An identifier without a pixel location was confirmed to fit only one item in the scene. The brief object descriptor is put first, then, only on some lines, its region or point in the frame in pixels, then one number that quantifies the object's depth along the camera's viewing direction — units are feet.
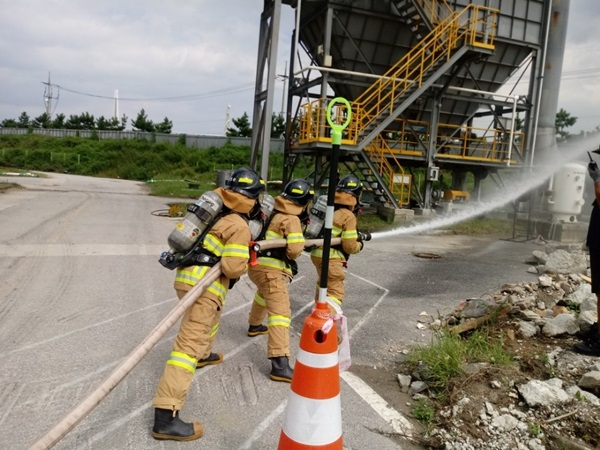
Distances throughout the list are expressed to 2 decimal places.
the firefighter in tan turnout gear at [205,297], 9.66
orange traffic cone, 8.09
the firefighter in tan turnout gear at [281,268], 12.73
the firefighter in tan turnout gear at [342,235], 15.85
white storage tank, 41.93
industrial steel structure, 44.93
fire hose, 7.50
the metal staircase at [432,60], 43.65
